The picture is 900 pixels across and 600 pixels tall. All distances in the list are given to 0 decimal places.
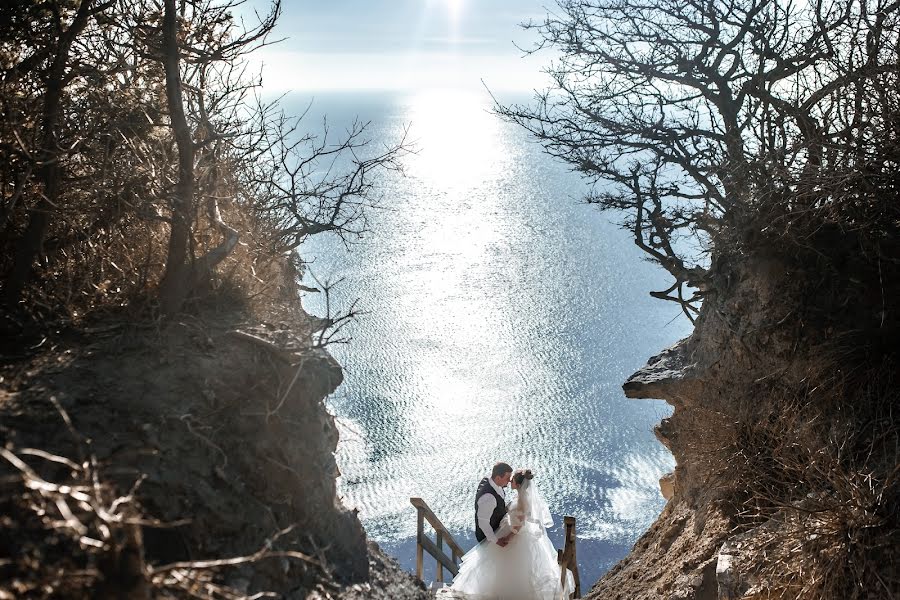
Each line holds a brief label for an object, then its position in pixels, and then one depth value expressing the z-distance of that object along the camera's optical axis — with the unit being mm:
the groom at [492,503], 7855
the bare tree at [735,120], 7500
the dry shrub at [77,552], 2986
